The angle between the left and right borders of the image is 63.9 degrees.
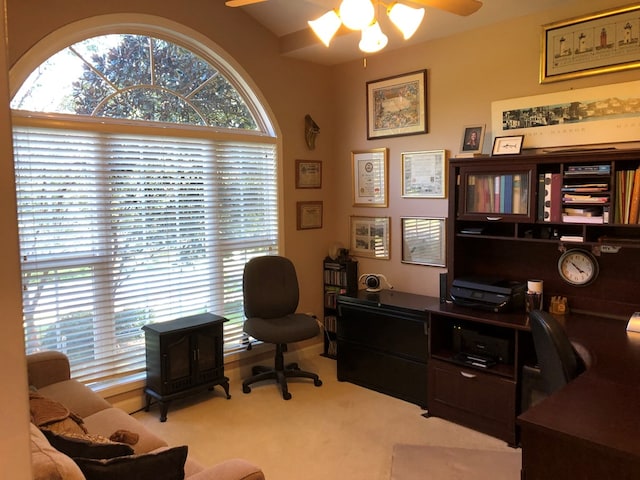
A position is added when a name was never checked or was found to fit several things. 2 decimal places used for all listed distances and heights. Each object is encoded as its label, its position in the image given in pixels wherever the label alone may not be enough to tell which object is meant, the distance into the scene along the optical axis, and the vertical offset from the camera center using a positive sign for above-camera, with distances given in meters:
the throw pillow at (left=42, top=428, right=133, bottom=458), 1.64 -0.77
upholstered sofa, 1.46 -0.87
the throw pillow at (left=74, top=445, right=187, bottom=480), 1.54 -0.79
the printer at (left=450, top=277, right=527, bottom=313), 3.27 -0.60
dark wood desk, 1.53 -0.71
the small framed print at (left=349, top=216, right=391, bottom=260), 4.45 -0.30
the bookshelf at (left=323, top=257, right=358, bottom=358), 4.57 -0.74
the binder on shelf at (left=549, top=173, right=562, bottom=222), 3.03 +0.01
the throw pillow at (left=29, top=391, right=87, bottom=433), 2.13 -0.88
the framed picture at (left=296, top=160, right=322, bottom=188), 4.57 +0.28
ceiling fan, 2.37 +0.94
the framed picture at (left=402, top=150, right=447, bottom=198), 4.01 +0.23
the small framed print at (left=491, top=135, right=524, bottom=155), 3.35 +0.37
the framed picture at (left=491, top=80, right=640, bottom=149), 3.09 +0.54
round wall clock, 3.18 -0.42
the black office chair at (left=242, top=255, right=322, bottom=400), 3.85 -0.85
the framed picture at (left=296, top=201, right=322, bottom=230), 4.60 -0.09
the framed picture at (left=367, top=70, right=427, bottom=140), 4.09 +0.81
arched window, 3.16 +0.11
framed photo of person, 3.70 +0.46
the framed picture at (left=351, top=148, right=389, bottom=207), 4.42 +0.23
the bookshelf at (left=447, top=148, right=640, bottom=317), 2.85 -0.13
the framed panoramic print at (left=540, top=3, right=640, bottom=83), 3.06 +0.97
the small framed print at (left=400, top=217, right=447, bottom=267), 4.04 -0.31
